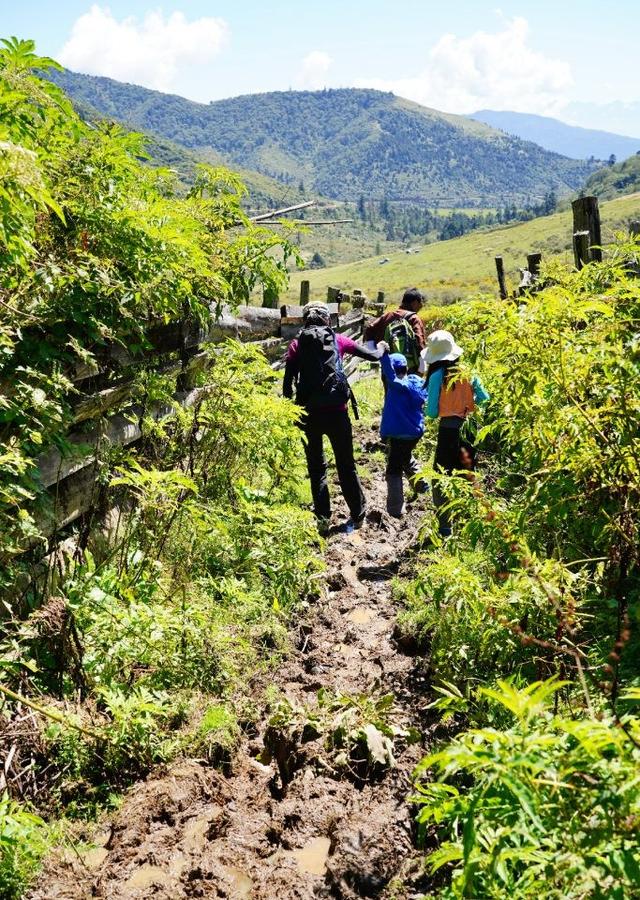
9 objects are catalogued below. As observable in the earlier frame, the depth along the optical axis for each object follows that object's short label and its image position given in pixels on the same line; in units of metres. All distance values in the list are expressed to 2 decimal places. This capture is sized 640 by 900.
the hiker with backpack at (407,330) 7.53
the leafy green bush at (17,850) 2.52
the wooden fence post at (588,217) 8.45
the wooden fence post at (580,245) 8.42
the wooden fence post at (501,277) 13.61
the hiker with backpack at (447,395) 5.89
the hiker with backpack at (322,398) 6.32
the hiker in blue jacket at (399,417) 6.80
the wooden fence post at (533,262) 11.68
